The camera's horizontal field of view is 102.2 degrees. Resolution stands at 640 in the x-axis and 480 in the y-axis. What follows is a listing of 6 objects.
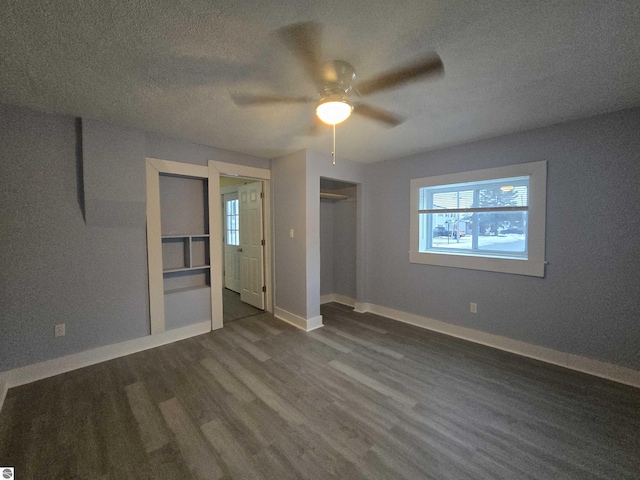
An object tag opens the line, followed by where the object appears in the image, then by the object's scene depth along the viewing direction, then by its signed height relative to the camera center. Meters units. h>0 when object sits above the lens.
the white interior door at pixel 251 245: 4.09 -0.24
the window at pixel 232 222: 4.86 +0.17
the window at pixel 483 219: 2.69 +0.13
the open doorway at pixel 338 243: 4.47 -0.23
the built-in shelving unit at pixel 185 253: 3.21 -0.28
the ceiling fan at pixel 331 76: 1.41 +1.04
